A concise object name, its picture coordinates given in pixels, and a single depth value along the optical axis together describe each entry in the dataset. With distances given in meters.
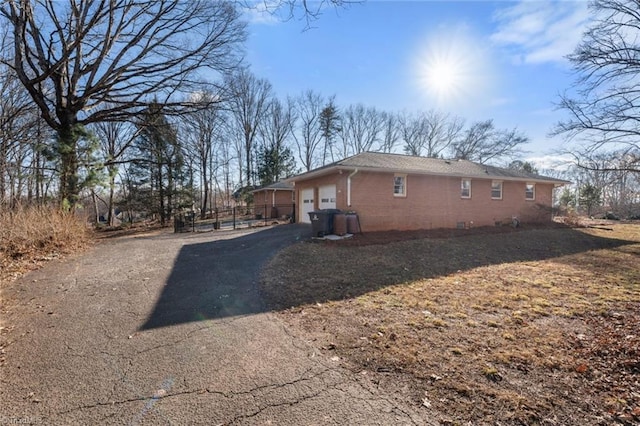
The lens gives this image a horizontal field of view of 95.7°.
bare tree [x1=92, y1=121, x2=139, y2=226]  23.80
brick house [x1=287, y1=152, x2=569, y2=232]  12.08
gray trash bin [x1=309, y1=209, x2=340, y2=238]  10.84
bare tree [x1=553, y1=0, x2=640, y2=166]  12.33
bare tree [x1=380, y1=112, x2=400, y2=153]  38.69
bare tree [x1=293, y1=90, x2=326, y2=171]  36.31
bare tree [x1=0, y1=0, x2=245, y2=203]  10.57
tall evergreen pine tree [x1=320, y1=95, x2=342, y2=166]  35.38
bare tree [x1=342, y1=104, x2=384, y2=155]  38.38
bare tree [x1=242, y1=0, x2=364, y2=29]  3.53
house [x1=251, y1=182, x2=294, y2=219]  24.58
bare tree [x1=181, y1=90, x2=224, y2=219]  15.05
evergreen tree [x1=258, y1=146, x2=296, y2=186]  32.75
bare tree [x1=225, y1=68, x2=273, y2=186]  32.81
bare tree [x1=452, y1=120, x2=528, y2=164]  33.28
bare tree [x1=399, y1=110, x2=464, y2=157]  37.50
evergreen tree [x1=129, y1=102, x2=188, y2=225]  20.86
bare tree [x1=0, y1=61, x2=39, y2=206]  12.02
